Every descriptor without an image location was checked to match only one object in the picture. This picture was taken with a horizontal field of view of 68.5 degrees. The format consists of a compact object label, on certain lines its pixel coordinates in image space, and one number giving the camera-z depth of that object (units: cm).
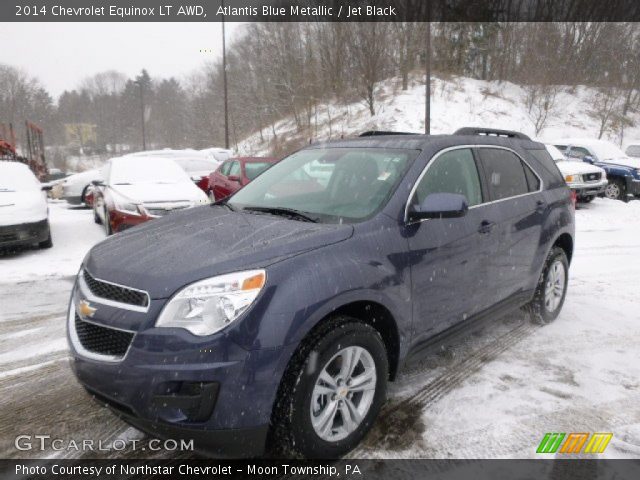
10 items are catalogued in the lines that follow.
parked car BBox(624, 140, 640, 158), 1694
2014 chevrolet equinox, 214
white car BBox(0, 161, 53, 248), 739
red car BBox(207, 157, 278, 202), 1083
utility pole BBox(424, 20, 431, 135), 1864
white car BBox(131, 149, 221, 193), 1446
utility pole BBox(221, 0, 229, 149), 2570
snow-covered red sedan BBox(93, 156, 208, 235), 812
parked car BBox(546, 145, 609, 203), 1298
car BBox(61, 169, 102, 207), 1434
